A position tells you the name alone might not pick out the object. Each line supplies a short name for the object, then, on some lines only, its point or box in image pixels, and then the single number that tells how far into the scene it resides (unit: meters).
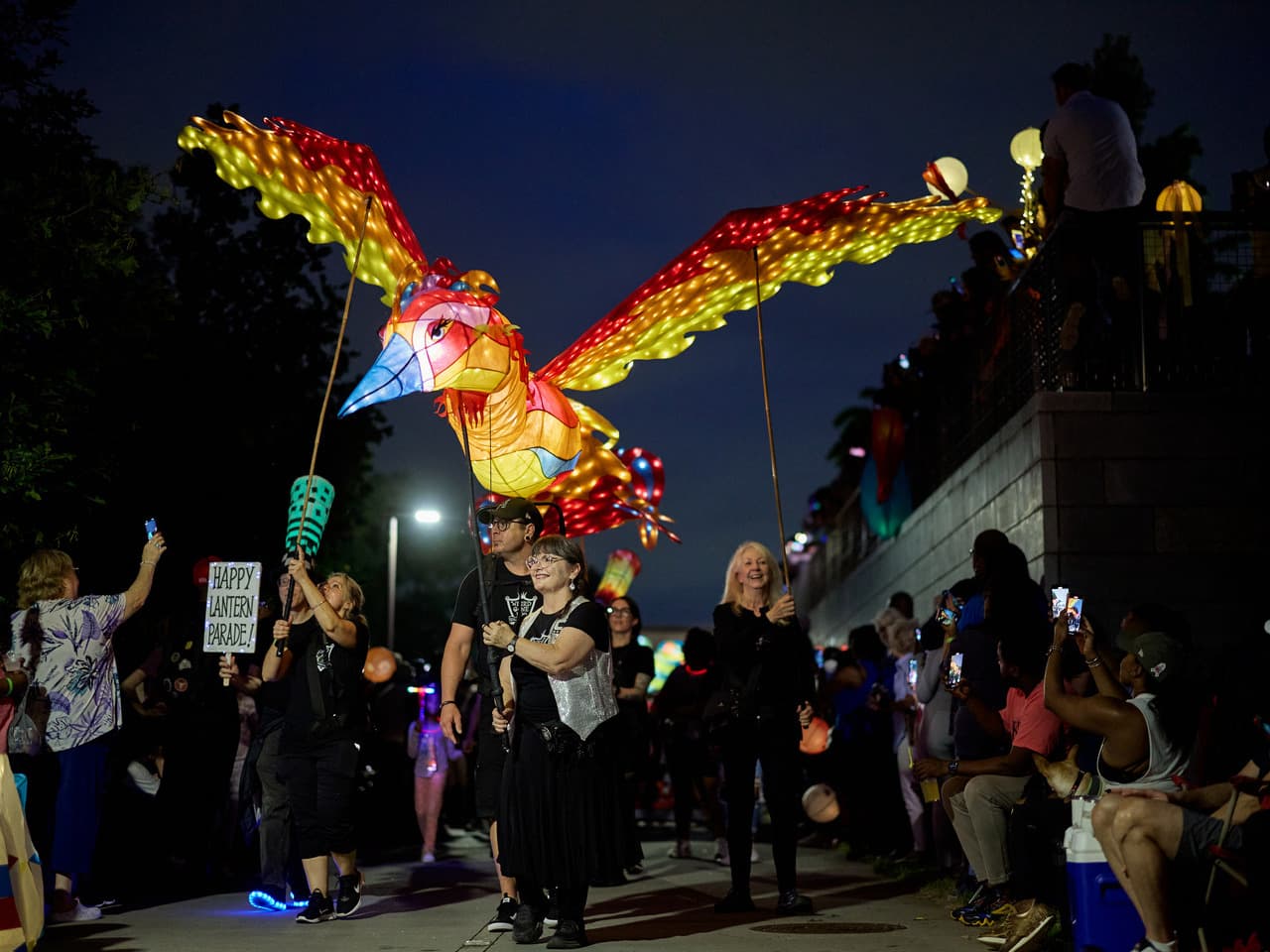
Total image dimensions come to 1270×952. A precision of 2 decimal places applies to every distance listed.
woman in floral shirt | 8.79
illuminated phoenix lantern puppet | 10.08
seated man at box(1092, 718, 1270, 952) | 5.82
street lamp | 34.25
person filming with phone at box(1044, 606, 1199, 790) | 6.45
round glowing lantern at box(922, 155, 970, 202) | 15.66
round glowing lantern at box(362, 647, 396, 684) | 13.64
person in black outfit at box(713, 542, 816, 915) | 8.73
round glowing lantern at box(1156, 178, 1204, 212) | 13.38
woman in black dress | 7.49
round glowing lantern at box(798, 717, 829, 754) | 8.79
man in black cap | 8.52
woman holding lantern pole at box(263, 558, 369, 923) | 8.79
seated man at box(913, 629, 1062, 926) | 8.21
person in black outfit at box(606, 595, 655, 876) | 12.81
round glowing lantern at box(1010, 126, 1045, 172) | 15.91
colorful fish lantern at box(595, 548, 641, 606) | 21.62
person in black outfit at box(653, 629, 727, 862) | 13.91
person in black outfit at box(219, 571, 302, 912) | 9.30
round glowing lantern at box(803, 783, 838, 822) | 9.55
